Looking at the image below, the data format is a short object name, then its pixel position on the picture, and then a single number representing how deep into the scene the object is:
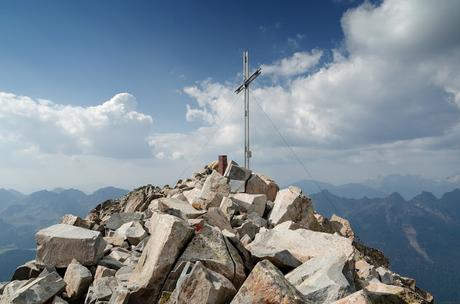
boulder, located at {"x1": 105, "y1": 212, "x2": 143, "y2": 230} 22.22
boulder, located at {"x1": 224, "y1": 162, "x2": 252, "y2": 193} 27.31
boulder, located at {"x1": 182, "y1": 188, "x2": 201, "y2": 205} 26.32
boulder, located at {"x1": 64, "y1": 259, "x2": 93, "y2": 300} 13.72
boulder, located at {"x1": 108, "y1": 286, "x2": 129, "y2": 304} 11.70
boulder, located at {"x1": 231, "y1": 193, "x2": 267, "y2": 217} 23.70
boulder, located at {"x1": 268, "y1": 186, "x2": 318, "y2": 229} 23.25
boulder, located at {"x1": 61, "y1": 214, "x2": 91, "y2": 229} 21.78
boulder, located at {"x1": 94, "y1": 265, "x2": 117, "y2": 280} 14.21
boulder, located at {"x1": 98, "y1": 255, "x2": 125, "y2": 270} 15.38
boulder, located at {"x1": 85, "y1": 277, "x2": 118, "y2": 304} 12.50
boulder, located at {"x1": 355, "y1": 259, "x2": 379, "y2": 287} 14.84
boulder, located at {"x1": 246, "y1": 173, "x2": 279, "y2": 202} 28.28
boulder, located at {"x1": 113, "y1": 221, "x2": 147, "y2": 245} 18.44
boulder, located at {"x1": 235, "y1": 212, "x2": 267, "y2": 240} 19.83
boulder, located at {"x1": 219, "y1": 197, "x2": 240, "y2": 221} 21.77
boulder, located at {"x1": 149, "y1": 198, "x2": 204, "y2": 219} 20.00
